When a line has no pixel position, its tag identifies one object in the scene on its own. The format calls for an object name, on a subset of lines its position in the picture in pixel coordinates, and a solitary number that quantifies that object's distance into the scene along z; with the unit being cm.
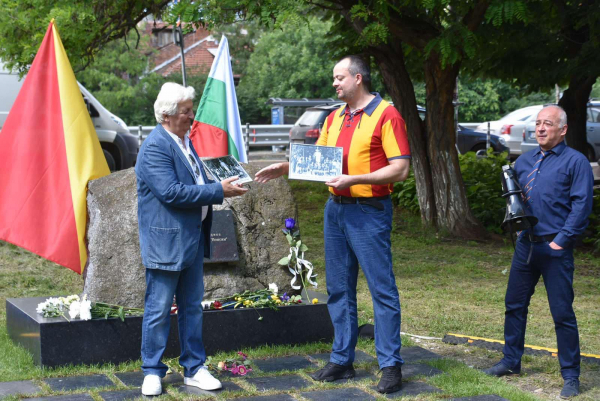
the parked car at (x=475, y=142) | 2291
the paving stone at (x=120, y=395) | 441
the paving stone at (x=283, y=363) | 513
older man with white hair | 437
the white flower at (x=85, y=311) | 507
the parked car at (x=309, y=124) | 2020
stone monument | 550
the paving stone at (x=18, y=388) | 451
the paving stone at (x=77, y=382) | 463
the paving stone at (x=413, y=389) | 462
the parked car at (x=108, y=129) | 1300
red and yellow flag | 575
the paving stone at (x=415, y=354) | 546
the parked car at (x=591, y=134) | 1966
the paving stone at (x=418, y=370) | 505
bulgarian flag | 831
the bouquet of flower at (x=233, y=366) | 492
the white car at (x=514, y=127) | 2298
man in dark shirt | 466
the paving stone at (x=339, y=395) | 452
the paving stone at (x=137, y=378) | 473
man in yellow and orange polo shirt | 455
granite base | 502
